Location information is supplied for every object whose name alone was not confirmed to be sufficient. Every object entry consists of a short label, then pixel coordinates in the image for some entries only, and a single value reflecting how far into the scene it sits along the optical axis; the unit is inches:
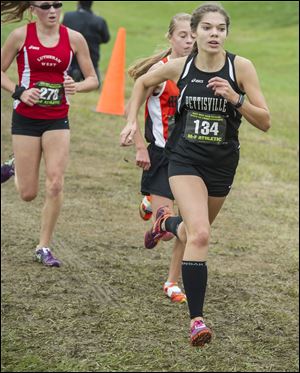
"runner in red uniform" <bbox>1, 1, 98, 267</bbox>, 573.9
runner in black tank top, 460.1
